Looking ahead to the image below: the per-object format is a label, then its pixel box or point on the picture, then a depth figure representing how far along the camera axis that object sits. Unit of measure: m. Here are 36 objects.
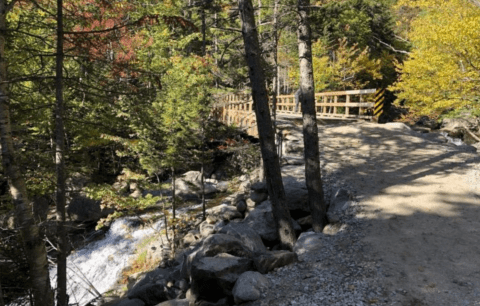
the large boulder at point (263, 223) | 8.05
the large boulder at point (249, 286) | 5.27
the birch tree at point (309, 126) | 7.54
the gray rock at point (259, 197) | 10.56
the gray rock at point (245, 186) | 14.14
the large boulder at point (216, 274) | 5.64
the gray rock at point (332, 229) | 7.27
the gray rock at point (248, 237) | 6.95
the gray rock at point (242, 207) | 11.62
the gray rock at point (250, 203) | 11.28
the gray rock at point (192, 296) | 5.92
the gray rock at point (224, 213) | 11.54
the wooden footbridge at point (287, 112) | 16.47
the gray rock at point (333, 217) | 7.53
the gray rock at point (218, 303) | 5.54
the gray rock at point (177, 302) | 5.09
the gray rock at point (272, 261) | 6.06
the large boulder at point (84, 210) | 15.80
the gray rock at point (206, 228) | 12.12
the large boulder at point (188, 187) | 17.28
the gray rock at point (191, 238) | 12.66
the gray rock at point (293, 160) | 11.74
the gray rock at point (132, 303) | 7.60
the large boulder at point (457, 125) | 21.64
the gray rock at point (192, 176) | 17.74
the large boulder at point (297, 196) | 8.85
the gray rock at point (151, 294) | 7.52
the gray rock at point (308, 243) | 6.61
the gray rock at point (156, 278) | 7.99
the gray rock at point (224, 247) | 6.48
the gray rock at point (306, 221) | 8.44
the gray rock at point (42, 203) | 13.57
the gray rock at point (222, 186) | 17.83
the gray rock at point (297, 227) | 8.22
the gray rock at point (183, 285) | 6.74
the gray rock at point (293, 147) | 13.15
